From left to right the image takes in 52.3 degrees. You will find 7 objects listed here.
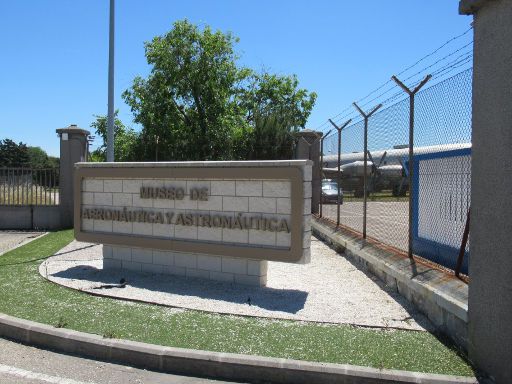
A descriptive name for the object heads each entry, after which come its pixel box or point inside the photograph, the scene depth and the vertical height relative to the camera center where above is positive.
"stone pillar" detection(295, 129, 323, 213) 16.36 +0.66
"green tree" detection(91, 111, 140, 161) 29.64 +2.06
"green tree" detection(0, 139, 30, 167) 95.06 +3.86
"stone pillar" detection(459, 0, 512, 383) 4.26 -0.11
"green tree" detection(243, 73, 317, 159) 33.50 +5.69
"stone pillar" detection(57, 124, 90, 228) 17.03 +0.35
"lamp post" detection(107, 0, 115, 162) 14.63 +2.79
